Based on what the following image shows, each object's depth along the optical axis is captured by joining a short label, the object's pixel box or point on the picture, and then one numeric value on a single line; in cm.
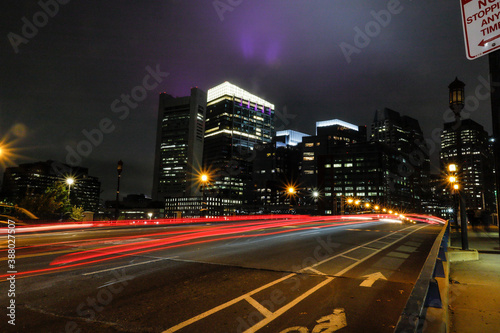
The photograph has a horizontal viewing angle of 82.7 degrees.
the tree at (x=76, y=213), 3395
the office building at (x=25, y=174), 19438
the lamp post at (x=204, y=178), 3332
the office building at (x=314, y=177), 19708
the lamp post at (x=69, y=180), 3258
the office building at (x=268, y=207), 17315
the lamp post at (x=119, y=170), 3035
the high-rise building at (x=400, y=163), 19715
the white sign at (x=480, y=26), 350
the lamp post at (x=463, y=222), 1223
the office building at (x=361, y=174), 17512
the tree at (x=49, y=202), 2786
